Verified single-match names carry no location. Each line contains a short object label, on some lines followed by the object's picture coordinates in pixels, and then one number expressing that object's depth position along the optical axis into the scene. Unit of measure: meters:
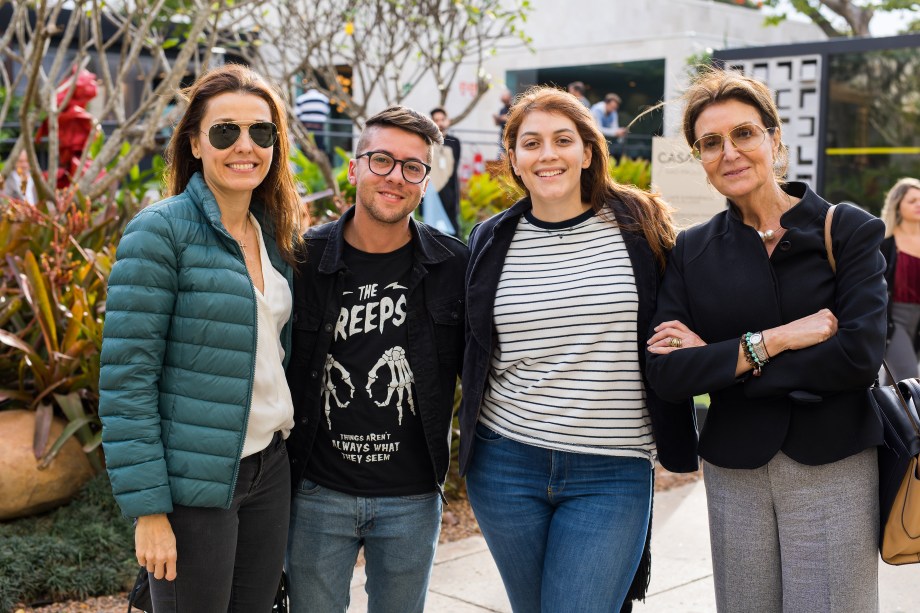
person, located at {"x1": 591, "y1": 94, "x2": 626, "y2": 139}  19.03
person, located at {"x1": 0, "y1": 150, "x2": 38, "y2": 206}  6.77
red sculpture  7.89
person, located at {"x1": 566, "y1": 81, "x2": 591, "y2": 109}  15.64
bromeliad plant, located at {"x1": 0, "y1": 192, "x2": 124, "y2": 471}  5.07
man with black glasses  3.07
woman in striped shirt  2.98
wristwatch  2.69
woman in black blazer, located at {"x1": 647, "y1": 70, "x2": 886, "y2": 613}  2.66
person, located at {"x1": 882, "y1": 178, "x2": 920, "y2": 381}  7.13
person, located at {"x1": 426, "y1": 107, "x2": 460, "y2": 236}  10.31
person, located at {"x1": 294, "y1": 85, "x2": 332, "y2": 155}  14.20
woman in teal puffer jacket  2.56
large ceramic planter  4.83
